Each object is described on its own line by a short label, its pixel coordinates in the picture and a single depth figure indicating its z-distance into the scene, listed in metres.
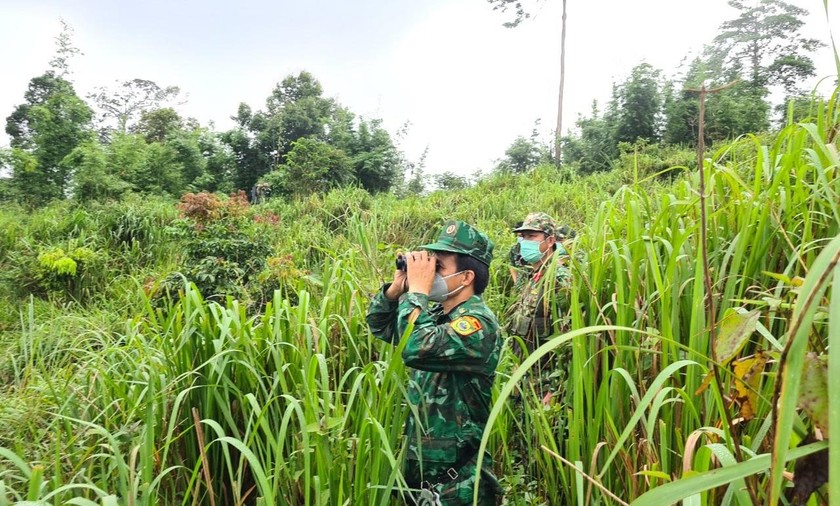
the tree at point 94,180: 11.59
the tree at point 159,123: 20.77
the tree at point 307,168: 12.23
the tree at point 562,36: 15.78
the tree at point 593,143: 13.42
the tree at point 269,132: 16.12
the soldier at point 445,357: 1.71
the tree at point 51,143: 13.32
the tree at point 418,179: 14.57
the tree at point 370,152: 14.91
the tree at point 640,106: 12.98
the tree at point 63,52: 16.72
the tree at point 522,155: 16.03
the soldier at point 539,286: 1.74
